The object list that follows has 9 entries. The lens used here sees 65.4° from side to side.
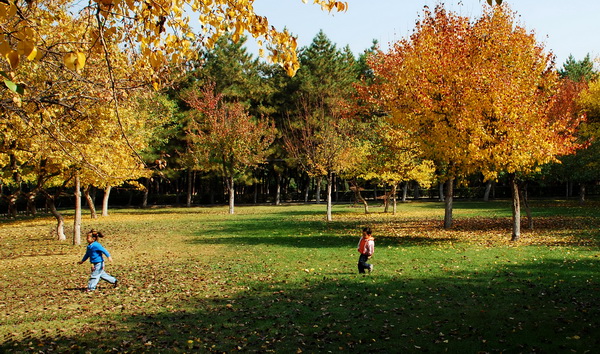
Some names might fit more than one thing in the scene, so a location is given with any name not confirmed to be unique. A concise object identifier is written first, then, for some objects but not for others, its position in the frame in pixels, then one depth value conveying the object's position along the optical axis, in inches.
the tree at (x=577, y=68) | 2471.7
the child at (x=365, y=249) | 478.3
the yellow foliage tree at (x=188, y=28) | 204.5
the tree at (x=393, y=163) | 977.5
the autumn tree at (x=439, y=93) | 667.4
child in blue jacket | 449.7
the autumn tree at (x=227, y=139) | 1695.4
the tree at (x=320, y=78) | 2090.7
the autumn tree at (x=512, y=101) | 638.5
